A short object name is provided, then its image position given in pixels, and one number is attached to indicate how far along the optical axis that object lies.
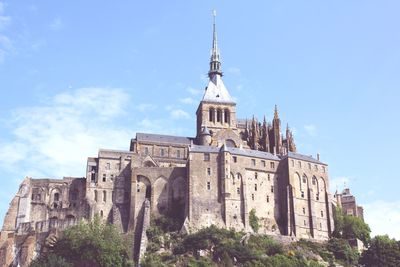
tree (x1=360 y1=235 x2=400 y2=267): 82.44
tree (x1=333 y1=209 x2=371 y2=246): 91.88
